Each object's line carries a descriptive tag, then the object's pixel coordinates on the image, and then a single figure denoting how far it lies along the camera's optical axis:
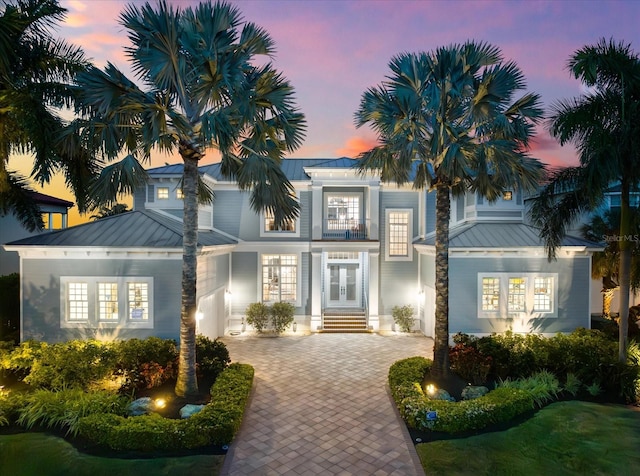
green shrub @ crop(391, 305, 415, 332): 17.62
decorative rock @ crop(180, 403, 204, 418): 8.71
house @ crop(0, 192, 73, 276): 17.67
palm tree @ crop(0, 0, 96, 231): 10.30
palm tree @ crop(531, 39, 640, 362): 9.57
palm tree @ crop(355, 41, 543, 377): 10.04
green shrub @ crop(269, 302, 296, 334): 17.52
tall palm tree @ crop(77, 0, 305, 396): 8.45
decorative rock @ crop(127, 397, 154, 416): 8.87
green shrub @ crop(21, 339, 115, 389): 10.09
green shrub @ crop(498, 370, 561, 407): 9.90
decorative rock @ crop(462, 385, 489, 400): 9.99
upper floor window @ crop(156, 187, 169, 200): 17.31
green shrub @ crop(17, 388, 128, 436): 8.48
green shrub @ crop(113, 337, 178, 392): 10.27
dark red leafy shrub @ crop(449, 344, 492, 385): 11.15
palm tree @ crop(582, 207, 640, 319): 15.69
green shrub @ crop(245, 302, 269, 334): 17.48
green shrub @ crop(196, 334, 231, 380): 11.05
